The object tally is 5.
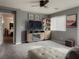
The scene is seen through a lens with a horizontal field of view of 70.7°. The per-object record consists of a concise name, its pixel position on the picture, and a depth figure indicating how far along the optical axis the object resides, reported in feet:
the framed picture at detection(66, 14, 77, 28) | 11.48
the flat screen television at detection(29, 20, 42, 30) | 14.09
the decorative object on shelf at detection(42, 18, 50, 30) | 16.10
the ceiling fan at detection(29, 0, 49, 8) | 8.37
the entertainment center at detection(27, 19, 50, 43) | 13.70
